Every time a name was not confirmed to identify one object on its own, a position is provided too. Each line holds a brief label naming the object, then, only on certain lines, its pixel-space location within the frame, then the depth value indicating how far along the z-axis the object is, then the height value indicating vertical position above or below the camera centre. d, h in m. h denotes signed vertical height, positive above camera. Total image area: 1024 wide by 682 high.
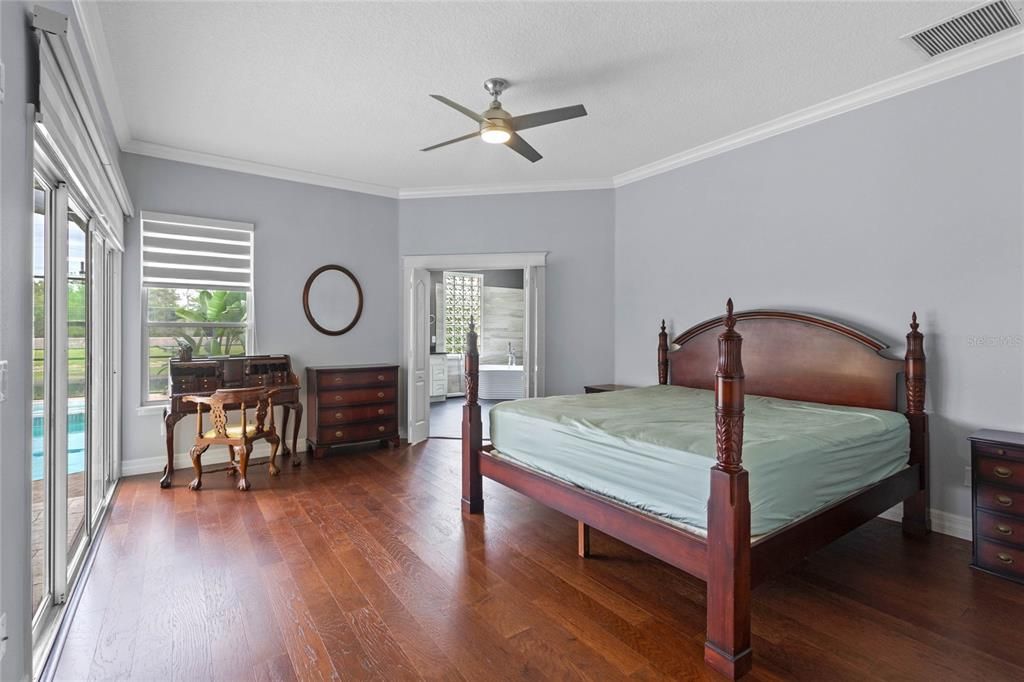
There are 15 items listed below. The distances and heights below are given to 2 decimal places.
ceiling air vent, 2.62 +1.67
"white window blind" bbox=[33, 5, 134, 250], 1.75 +0.95
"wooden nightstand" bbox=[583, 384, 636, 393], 4.96 -0.46
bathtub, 9.10 -0.73
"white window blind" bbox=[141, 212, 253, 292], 4.50 +0.81
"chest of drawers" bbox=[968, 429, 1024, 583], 2.55 -0.82
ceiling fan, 2.98 +1.31
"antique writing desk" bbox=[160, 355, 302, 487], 4.16 -0.34
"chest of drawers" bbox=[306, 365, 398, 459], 4.96 -0.63
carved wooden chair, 3.96 -0.68
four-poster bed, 1.90 -0.64
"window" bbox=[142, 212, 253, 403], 4.52 +0.47
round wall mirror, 5.29 +0.44
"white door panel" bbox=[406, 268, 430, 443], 5.58 -0.12
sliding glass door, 2.13 -0.24
